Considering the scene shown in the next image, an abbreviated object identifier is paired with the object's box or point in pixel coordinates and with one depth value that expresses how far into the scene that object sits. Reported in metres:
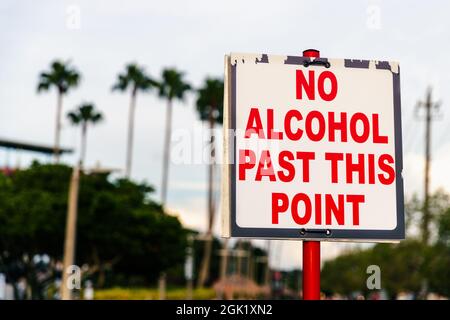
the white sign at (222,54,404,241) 4.26
